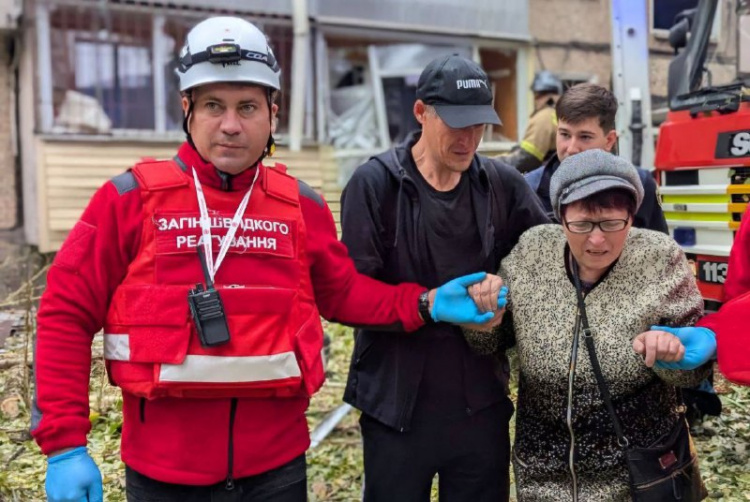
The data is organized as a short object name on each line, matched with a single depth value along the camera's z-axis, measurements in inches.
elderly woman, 92.4
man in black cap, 107.3
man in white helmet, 83.8
